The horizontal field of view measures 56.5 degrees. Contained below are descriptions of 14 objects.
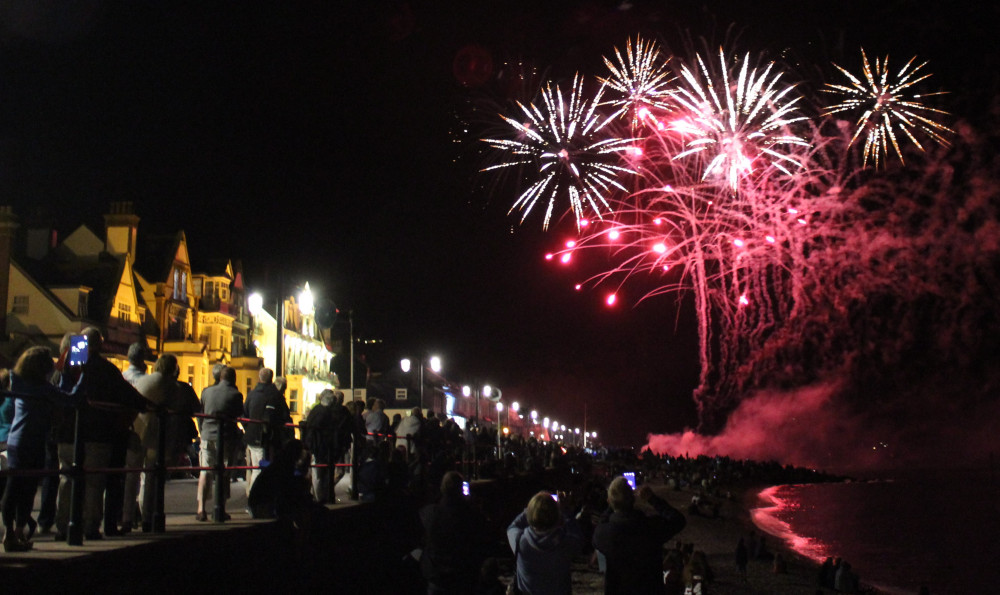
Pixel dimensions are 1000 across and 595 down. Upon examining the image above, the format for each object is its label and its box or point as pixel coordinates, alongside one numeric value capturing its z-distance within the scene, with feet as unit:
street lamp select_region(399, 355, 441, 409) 103.89
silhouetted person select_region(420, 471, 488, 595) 26.27
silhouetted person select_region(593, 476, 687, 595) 23.24
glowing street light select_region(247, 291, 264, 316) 67.16
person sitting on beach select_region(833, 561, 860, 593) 93.38
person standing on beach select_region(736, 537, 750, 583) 100.78
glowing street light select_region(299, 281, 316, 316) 78.40
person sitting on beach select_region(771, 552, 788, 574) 110.63
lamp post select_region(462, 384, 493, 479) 164.29
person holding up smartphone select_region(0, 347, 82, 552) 22.26
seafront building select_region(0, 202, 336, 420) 121.19
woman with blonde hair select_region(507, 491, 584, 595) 24.23
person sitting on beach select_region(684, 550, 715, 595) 67.97
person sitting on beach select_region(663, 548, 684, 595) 60.69
